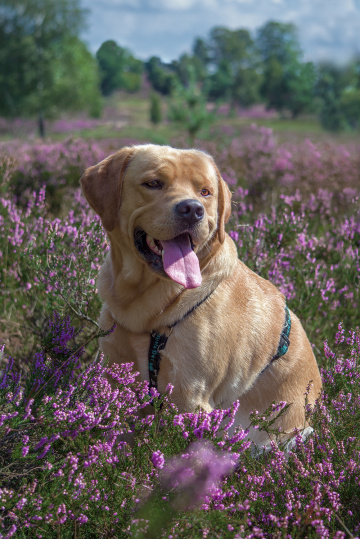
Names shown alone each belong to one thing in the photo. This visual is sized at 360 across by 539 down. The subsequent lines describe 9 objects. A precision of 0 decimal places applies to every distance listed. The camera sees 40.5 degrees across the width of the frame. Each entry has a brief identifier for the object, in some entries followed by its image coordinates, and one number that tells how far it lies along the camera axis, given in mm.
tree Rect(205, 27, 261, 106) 55219
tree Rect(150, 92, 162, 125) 43344
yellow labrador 2406
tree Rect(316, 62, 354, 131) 43469
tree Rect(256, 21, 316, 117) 50469
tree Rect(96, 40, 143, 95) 45938
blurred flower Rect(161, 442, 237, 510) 1759
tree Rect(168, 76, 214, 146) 15844
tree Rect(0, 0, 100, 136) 28172
